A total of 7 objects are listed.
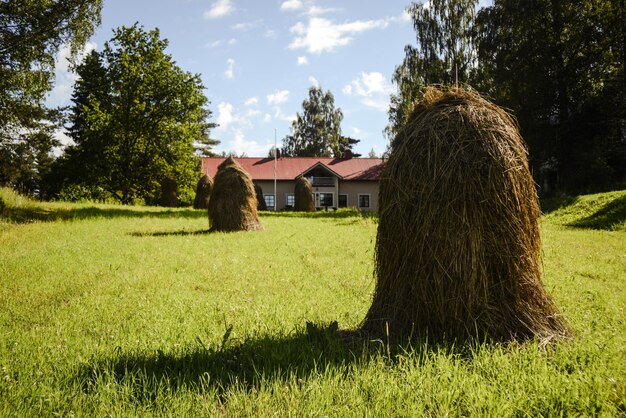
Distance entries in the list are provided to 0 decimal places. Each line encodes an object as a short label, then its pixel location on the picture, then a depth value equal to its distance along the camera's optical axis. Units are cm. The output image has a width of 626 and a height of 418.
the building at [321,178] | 4900
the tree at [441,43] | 3372
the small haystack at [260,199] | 3944
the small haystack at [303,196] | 4000
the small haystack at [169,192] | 3709
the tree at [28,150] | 3449
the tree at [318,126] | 6106
